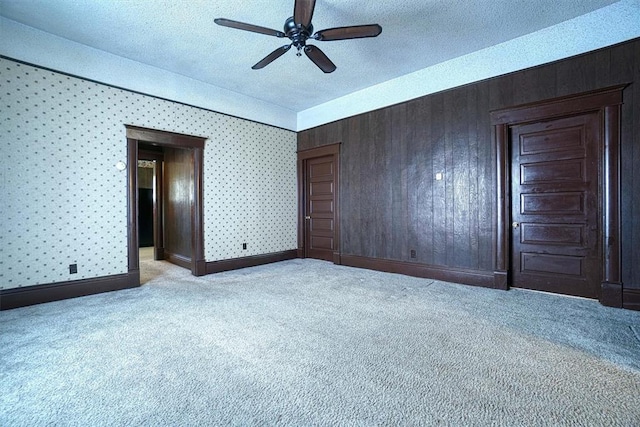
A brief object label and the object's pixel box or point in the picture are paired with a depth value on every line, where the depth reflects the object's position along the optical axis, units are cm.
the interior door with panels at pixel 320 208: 585
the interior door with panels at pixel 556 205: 325
